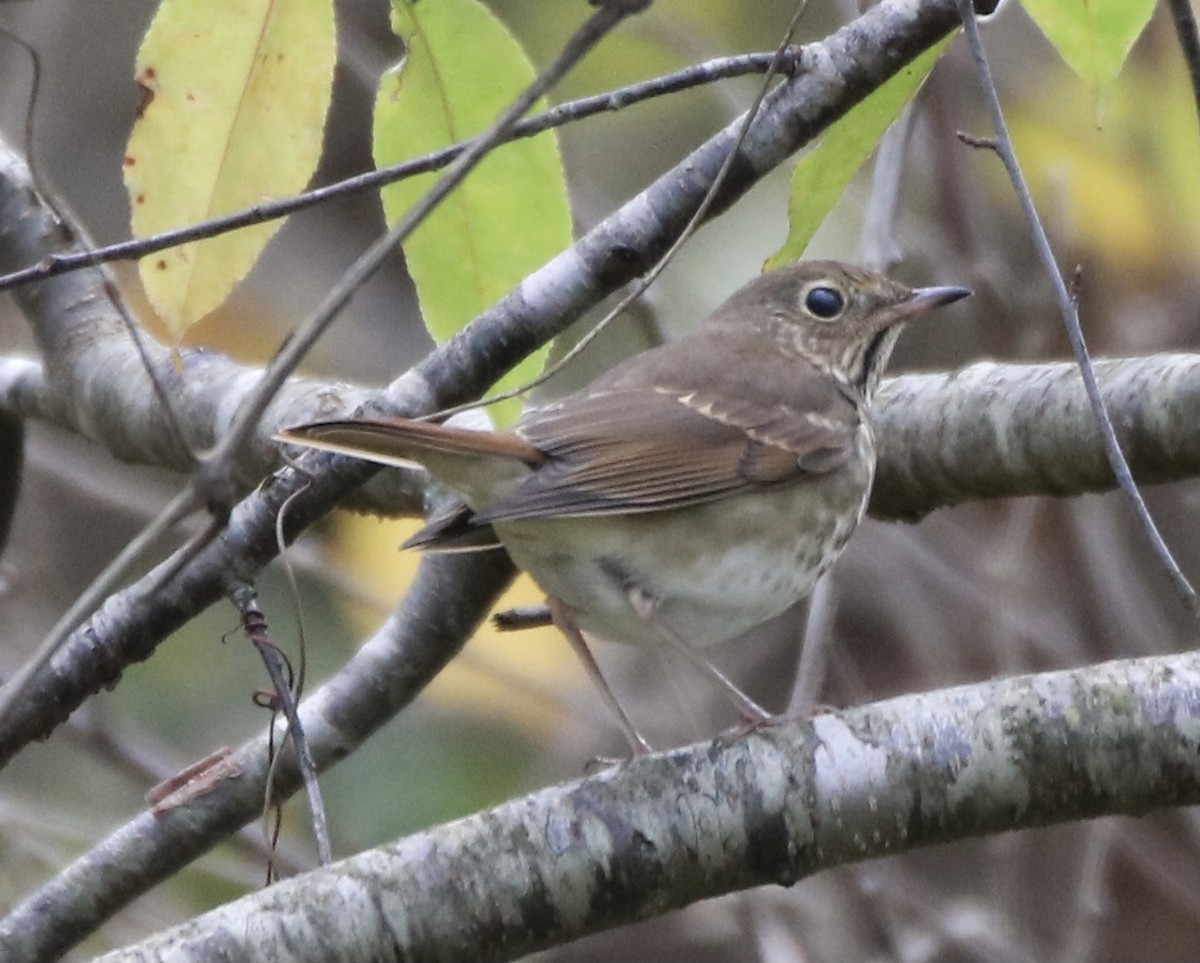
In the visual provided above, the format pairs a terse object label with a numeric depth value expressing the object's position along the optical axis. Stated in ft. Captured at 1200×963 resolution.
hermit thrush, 18.20
